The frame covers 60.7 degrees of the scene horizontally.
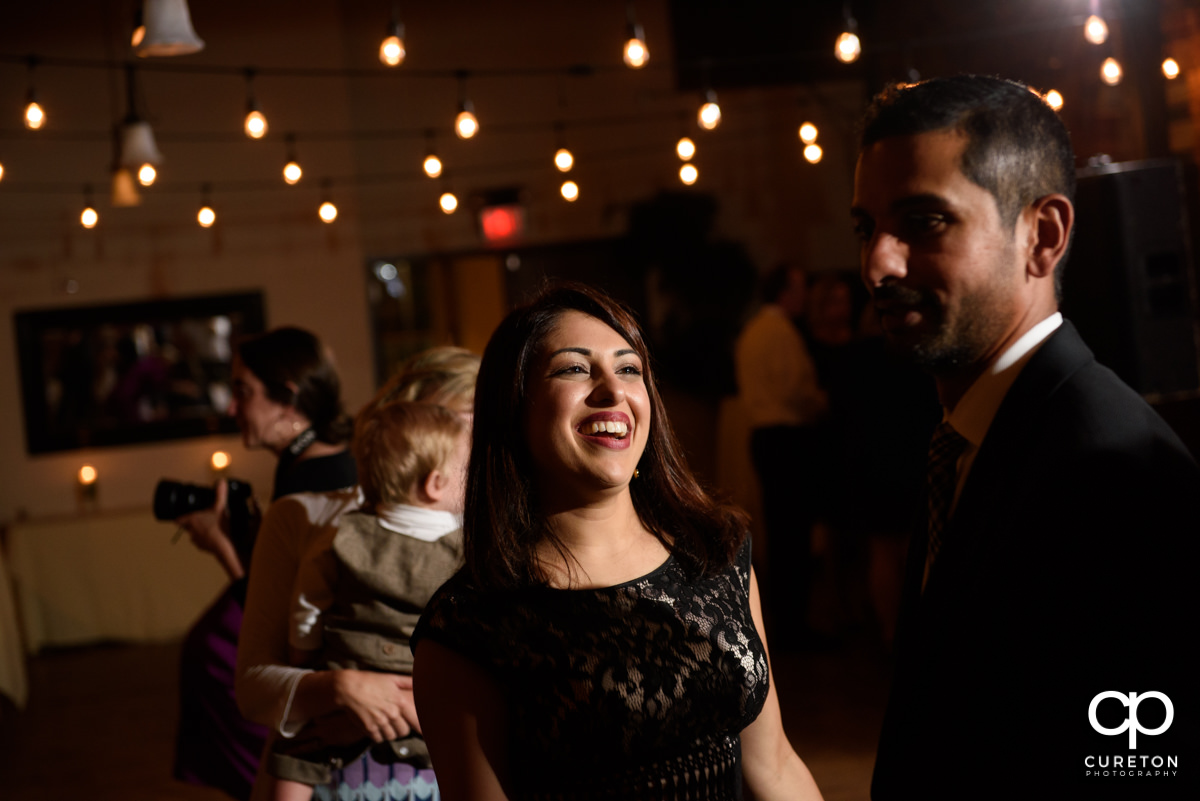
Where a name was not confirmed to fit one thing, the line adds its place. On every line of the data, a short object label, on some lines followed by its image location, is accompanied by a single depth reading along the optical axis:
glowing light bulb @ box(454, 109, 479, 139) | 4.92
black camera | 2.65
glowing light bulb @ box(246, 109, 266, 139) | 4.91
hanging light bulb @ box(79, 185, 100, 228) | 6.18
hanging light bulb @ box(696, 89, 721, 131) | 5.00
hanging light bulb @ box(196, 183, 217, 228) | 6.47
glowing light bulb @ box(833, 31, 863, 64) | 4.33
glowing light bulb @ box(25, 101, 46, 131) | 4.68
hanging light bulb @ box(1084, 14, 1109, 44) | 4.45
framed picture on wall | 7.53
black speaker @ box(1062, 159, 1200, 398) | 3.44
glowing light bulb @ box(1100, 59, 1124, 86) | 4.73
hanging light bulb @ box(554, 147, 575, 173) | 5.98
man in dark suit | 0.92
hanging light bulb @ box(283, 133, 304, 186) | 5.95
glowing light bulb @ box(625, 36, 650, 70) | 4.33
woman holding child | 1.82
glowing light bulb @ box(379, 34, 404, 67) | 4.16
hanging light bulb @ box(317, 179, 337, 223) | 6.59
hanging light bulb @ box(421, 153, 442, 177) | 5.80
